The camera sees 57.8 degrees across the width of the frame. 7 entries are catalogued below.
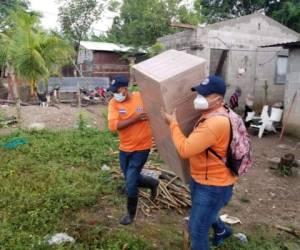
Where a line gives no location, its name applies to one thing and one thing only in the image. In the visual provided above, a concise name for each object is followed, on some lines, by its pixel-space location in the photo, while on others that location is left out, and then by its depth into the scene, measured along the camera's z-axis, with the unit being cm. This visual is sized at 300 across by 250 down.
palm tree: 882
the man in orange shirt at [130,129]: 282
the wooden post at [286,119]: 729
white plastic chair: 759
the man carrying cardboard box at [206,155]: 190
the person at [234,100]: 905
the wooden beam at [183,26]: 897
